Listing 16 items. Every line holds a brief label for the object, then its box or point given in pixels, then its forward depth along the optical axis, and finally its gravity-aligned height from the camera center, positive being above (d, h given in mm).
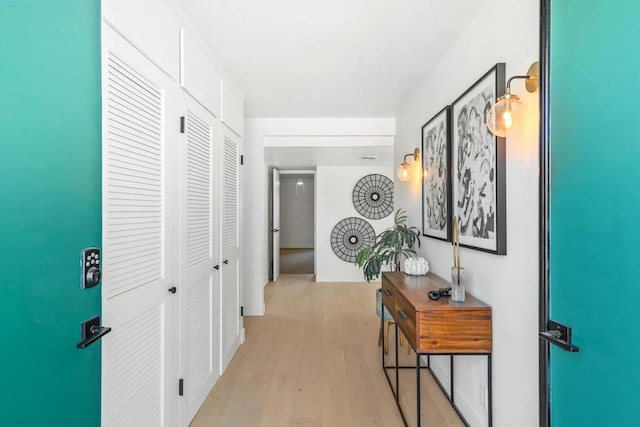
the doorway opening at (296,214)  10297 +23
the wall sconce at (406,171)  3205 +445
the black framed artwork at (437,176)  2305 +303
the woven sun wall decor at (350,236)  6305 -415
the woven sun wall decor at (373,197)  6273 +346
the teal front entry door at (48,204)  861 +31
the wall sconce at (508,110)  1409 +470
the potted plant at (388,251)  2876 -326
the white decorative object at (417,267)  2607 -421
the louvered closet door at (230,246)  2762 -292
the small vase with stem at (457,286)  1833 -402
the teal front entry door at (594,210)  853 +14
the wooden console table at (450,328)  1716 -610
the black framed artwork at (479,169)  1650 +264
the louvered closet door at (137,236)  1302 -97
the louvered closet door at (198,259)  1982 -305
